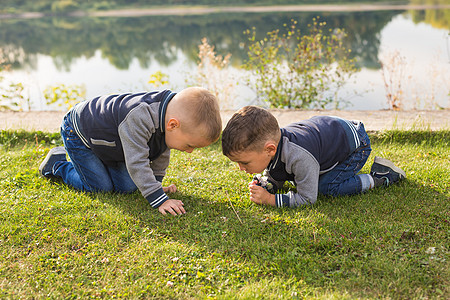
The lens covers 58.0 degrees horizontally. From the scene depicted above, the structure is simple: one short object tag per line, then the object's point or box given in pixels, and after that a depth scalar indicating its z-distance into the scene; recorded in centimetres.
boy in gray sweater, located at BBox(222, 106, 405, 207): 300
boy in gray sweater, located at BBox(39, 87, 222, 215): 294
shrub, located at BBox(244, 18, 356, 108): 707
